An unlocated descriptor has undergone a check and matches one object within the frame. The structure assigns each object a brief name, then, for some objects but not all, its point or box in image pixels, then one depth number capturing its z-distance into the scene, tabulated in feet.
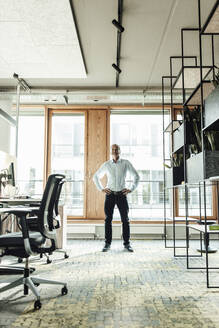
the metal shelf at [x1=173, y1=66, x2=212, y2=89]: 12.49
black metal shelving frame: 7.50
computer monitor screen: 12.88
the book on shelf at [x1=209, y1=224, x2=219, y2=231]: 8.90
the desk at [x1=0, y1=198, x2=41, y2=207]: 10.68
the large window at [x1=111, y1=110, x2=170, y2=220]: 19.38
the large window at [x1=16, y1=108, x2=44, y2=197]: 19.42
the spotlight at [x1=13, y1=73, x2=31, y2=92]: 15.16
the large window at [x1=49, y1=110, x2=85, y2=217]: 19.30
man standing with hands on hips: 14.26
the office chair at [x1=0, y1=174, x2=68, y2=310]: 6.98
